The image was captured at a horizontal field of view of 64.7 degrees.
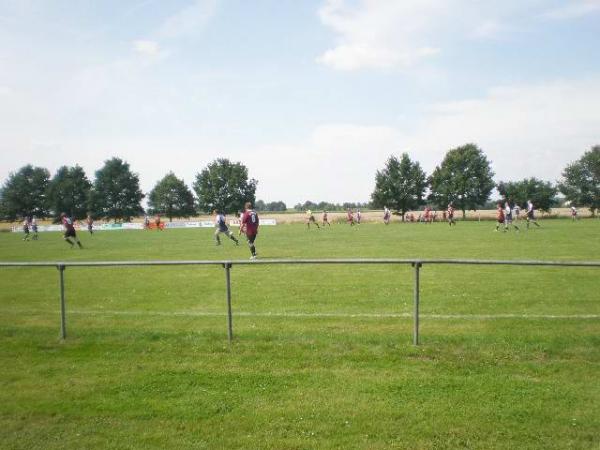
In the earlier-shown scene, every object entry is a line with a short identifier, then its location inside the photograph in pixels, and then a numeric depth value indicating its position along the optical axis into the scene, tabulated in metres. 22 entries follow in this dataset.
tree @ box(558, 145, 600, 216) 88.12
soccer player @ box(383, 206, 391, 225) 57.12
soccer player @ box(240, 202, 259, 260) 18.30
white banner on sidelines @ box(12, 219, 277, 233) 71.38
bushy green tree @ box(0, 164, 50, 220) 102.12
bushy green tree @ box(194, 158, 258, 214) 106.19
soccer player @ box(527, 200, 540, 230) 39.09
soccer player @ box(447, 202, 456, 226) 49.77
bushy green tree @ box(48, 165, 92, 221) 99.75
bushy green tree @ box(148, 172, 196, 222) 112.69
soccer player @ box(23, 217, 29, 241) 43.38
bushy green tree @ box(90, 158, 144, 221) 101.12
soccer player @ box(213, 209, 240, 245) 26.22
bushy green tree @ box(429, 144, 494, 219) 84.81
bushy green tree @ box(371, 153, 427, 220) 83.50
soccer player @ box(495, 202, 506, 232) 34.25
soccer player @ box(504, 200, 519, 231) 34.61
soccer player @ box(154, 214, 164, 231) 62.18
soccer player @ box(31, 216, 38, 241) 43.69
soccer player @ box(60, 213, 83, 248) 28.12
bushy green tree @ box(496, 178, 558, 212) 79.19
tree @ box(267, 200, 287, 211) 174.62
